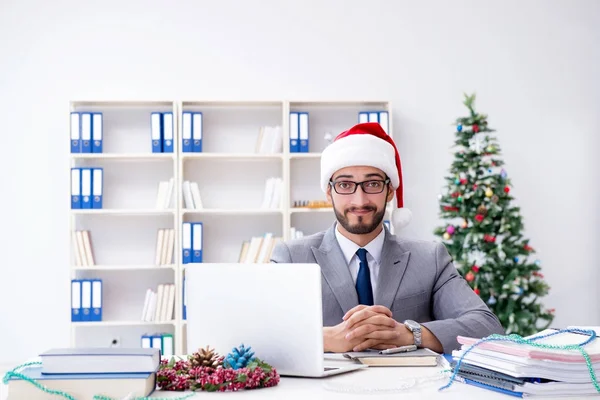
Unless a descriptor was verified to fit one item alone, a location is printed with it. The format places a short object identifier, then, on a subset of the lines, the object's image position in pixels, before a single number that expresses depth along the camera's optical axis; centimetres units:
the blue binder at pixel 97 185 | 514
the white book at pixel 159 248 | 519
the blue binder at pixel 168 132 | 516
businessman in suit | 257
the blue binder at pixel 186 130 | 517
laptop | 172
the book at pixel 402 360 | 190
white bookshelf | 540
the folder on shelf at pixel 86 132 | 515
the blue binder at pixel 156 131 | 517
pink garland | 160
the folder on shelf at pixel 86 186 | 512
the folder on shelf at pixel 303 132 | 522
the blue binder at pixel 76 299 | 510
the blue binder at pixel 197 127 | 519
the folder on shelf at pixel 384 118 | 525
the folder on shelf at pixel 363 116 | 524
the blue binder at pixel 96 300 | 511
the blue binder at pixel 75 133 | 514
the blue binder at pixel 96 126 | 516
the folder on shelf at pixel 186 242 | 515
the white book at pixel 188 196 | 520
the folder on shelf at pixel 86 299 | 511
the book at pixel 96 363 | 153
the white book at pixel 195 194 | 521
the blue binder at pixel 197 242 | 516
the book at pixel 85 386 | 150
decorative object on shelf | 521
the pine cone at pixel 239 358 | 168
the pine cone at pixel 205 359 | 167
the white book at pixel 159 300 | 522
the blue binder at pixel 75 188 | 512
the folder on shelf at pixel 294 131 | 521
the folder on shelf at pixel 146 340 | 515
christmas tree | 492
